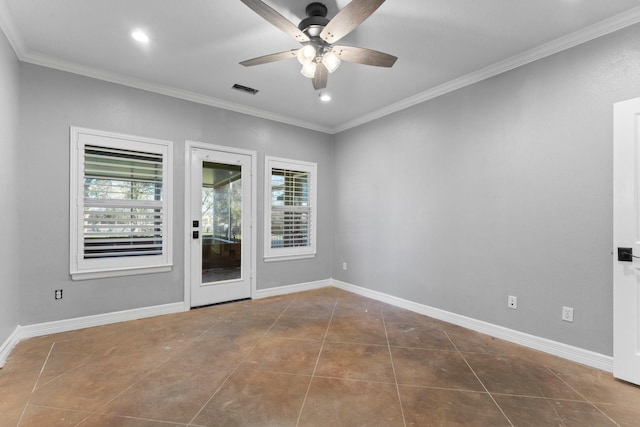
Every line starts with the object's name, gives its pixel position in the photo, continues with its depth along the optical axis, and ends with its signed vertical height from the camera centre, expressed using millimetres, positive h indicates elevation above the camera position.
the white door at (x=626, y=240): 2197 -178
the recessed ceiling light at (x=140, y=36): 2598 +1625
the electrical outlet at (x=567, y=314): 2579 -869
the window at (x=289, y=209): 4586 +94
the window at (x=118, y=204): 3193 +112
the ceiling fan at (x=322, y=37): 1820 +1297
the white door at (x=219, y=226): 3910 -163
